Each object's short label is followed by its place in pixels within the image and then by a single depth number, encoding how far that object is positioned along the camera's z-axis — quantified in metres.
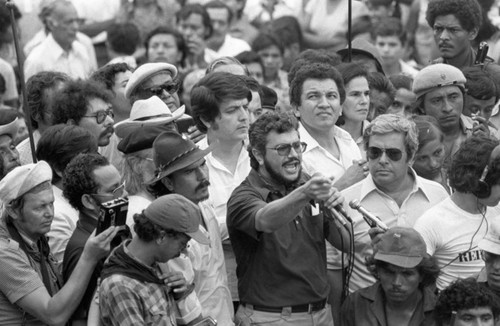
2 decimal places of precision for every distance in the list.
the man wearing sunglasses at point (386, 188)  16.64
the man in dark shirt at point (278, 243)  15.52
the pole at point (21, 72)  16.31
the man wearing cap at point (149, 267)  13.82
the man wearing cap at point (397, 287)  15.63
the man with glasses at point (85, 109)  18.11
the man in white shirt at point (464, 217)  16.34
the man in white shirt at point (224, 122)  17.09
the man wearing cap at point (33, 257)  14.33
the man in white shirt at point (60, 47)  25.50
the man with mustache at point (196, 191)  15.27
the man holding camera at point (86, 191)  14.84
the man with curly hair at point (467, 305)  15.46
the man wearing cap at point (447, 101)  19.32
